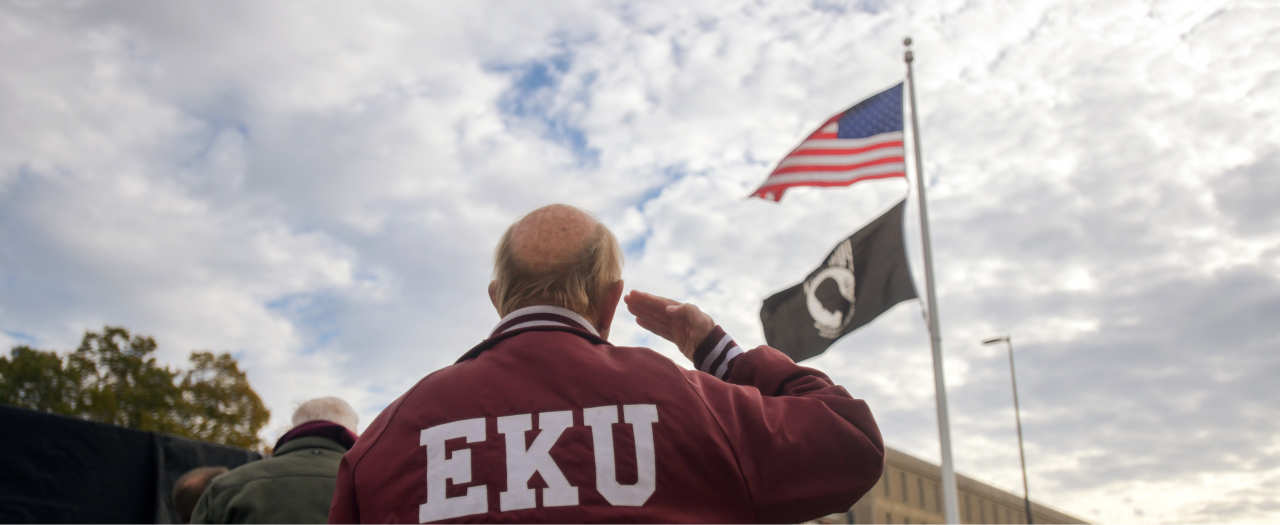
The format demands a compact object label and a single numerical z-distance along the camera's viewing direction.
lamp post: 29.25
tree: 28.94
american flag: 9.96
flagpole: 9.52
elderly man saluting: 1.46
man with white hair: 3.67
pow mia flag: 9.40
